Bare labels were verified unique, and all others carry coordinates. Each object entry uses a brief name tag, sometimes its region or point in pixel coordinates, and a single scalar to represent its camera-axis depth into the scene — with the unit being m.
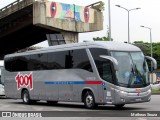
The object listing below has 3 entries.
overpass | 45.28
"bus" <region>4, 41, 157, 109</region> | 18.83
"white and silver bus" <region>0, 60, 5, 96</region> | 35.25
